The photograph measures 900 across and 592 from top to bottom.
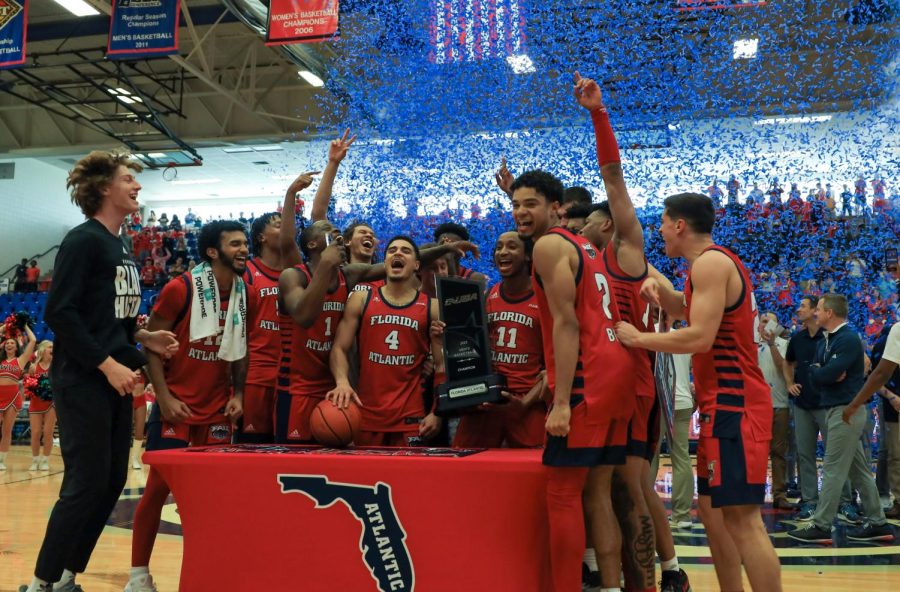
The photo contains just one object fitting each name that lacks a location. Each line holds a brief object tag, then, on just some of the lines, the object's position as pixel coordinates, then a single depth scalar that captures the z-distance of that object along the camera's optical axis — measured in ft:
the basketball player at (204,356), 14.20
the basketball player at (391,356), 14.65
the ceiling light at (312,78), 44.70
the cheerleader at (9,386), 34.71
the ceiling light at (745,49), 33.09
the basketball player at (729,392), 10.46
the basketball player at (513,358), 14.20
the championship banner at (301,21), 30.14
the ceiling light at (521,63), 35.76
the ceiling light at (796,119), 32.59
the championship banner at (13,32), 34.99
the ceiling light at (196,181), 80.43
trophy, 13.25
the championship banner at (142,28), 33.19
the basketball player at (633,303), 12.21
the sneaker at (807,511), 22.68
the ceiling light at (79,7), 41.75
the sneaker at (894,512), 23.13
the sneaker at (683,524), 20.68
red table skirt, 11.23
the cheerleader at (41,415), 34.24
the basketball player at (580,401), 10.82
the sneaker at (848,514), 22.25
